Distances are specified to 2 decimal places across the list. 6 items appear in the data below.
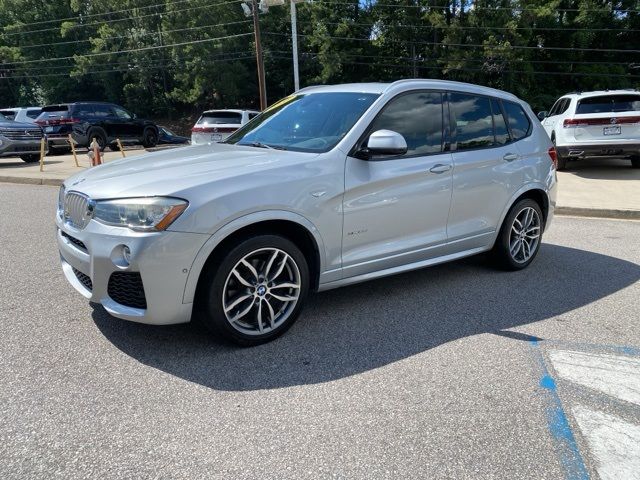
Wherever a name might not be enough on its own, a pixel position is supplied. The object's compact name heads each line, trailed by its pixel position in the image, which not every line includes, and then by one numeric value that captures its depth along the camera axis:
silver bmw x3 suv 3.12
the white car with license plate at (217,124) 15.77
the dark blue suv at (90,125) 19.72
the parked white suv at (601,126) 11.32
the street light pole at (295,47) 19.24
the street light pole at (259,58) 22.89
